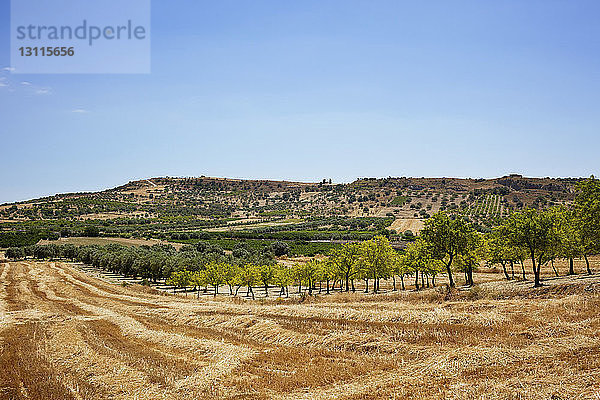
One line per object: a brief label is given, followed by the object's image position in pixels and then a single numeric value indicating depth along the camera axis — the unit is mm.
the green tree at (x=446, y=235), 47344
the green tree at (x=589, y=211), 37344
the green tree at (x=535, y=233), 41969
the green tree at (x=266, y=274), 65188
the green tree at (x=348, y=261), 65312
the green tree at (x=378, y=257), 61344
